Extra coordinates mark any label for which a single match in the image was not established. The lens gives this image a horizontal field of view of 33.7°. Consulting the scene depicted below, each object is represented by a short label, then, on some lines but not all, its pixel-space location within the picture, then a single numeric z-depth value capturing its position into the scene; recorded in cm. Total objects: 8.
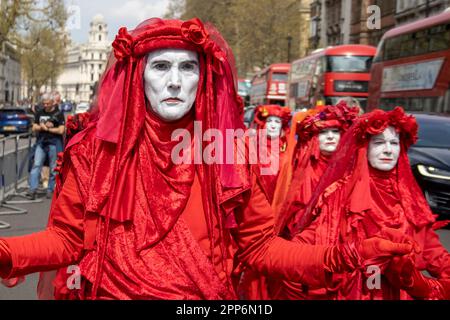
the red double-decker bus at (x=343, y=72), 2692
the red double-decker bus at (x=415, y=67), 1727
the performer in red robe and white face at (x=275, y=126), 809
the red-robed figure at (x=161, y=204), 251
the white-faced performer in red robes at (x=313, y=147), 571
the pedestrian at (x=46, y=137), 1166
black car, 999
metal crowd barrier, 1134
